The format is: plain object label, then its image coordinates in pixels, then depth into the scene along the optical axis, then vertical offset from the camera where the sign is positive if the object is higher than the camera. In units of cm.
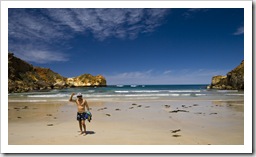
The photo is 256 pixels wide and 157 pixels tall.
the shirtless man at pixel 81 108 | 480 -61
